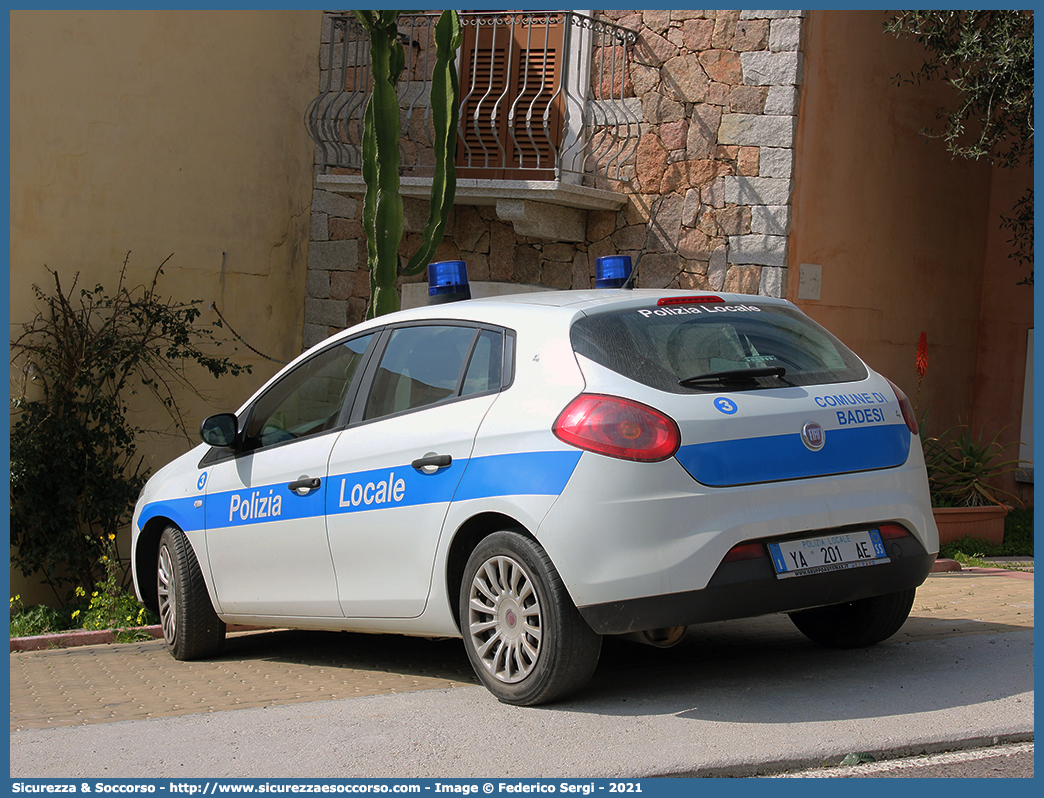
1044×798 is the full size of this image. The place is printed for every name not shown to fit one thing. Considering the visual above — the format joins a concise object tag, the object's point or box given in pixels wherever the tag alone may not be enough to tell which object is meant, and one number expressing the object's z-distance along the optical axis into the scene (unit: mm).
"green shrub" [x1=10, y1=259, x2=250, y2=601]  9570
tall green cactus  9445
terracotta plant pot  9828
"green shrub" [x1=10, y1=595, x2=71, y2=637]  8500
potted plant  9930
